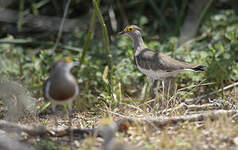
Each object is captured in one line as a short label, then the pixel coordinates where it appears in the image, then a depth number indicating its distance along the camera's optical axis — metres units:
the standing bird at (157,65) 10.30
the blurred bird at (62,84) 7.41
